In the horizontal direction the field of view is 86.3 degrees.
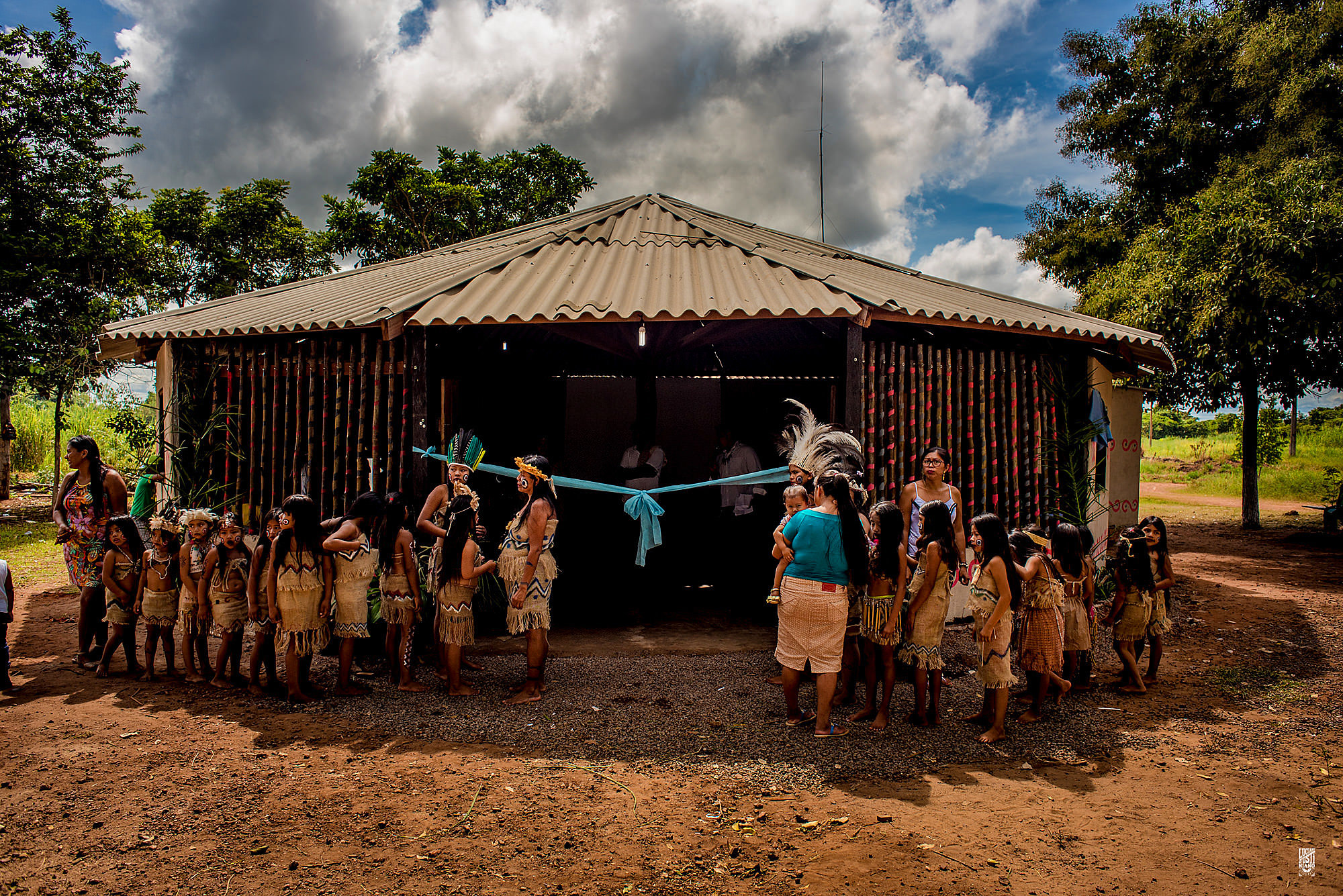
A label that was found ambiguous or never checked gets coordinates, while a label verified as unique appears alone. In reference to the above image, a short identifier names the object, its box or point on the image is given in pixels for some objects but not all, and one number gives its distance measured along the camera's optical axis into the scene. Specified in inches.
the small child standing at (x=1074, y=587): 181.2
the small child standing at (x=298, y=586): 173.0
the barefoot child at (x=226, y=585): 182.2
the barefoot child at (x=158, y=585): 187.5
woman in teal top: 158.4
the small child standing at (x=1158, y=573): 189.8
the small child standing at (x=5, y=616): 185.6
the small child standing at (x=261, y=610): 176.2
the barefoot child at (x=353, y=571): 179.4
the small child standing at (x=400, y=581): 185.5
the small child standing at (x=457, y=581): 179.5
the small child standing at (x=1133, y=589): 188.7
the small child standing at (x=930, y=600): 161.9
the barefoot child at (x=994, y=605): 158.4
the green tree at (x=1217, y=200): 394.0
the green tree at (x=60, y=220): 498.3
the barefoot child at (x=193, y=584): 187.0
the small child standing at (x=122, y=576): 191.3
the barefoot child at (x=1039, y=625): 169.0
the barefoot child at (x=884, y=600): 165.0
